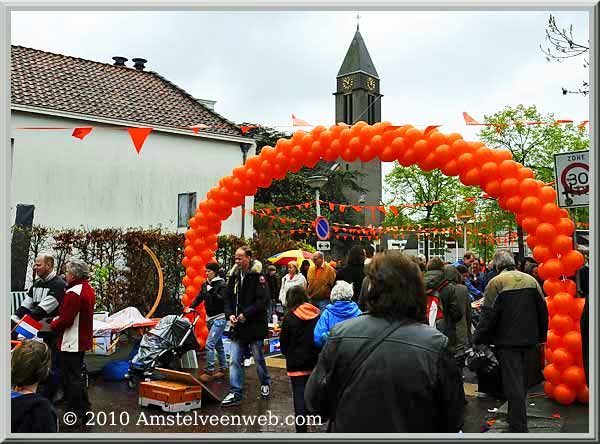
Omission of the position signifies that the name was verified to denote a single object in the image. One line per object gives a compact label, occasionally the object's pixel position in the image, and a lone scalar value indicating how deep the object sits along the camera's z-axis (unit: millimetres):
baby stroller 8188
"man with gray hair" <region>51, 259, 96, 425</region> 6375
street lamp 17814
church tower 71062
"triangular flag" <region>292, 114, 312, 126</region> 10078
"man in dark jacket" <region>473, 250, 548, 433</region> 6059
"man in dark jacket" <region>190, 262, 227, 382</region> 8836
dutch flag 6691
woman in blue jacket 5840
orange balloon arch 7723
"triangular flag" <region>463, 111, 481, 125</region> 9602
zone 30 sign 6906
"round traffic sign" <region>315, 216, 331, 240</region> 14883
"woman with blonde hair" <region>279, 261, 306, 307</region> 12164
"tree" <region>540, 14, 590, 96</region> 7370
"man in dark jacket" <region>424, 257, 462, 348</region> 7398
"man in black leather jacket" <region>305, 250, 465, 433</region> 2691
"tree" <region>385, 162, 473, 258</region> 45353
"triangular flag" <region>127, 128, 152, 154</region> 9831
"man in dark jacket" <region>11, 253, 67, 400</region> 6688
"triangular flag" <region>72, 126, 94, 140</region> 9852
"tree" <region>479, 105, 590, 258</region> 30438
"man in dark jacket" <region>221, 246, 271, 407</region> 7605
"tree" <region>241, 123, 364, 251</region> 38662
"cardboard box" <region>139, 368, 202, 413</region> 7160
